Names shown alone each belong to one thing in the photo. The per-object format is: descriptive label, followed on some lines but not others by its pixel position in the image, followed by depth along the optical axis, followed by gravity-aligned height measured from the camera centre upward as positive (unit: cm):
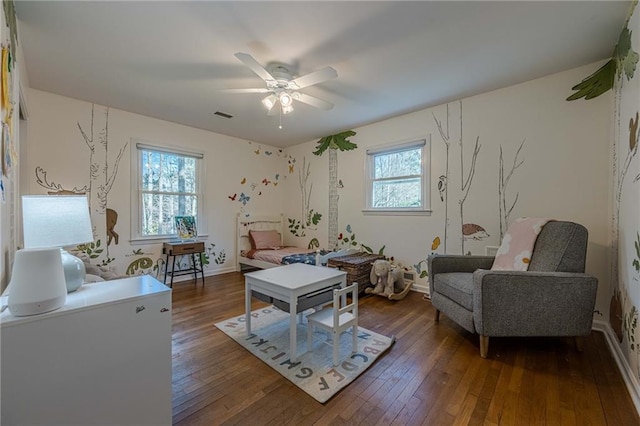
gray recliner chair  184 -64
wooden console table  361 -59
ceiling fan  204 +108
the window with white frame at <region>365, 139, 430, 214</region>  347 +45
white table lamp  111 -6
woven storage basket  325 -72
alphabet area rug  163 -106
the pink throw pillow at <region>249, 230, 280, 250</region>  460 -53
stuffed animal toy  320 -85
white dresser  91 -58
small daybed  383 -64
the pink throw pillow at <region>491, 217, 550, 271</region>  225 -32
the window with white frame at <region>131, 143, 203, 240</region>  362 +32
